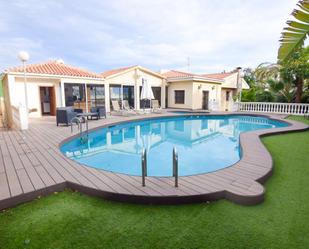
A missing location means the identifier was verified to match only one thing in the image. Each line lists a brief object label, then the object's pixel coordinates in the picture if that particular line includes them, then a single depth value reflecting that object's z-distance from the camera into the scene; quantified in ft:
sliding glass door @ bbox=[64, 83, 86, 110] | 44.78
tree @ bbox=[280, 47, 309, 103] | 44.37
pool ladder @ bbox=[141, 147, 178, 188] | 10.80
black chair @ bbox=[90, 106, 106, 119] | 39.73
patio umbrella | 48.47
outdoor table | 34.44
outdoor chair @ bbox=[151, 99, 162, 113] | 53.11
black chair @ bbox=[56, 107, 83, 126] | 30.78
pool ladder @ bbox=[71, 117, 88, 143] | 26.24
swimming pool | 18.99
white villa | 39.78
